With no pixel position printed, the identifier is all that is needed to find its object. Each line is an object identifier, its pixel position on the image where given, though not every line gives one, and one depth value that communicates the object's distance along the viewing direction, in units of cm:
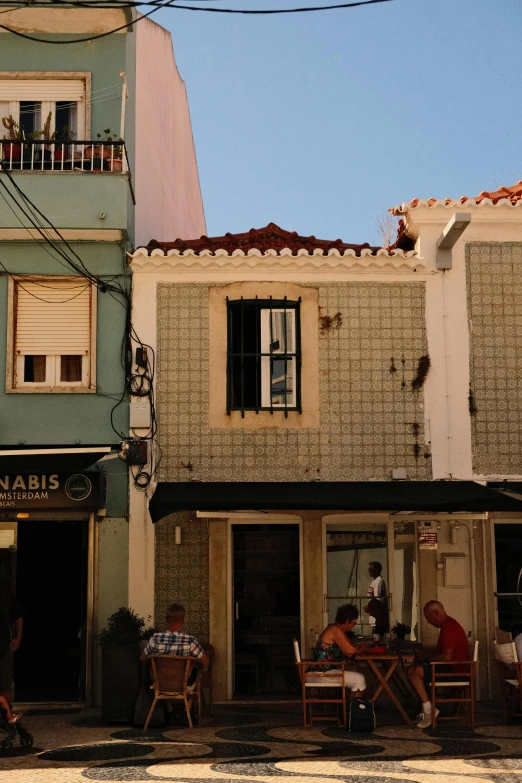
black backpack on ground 1102
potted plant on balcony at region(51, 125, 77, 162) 1443
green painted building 1388
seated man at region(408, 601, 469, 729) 1157
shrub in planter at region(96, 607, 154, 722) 1195
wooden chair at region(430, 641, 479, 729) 1151
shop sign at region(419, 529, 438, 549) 1455
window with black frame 1452
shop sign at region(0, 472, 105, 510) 1377
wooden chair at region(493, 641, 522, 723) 1192
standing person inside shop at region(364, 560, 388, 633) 1439
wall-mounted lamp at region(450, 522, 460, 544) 1457
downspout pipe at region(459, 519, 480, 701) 1441
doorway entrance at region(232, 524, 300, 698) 1404
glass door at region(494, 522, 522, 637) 1449
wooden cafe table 1168
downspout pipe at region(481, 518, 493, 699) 1416
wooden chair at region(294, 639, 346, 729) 1140
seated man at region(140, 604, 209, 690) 1162
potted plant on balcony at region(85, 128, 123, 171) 1459
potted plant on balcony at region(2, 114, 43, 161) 1468
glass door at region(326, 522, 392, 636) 1431
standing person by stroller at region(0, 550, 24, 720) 1044
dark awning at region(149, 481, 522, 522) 1257
